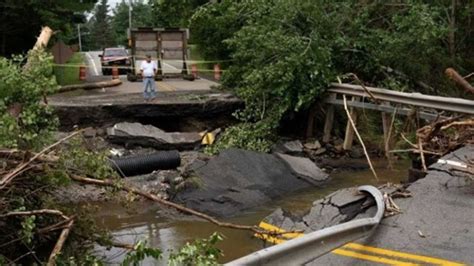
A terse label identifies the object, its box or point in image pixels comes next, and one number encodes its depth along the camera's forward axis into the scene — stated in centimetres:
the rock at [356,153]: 1450
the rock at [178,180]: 1095
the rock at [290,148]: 1426
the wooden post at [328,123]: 1511
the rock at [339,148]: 1464
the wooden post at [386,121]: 1255
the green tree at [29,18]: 2053
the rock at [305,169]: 1191
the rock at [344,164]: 1359
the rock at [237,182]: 1018
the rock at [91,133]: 1425
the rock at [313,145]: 1487
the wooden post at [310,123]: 1567
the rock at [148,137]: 1410
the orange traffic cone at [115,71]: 2856
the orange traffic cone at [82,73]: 2870
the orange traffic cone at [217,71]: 2538
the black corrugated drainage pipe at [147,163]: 1211
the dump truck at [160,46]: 2641
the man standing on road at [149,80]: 1636
